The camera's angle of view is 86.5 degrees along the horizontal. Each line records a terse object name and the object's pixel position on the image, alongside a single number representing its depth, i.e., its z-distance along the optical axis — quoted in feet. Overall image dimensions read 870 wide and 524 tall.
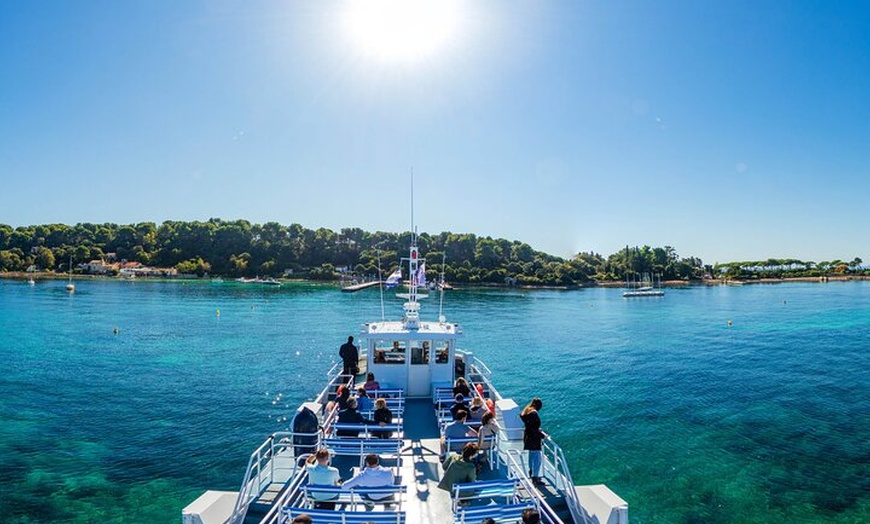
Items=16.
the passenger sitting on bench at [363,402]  43.24
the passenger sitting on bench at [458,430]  35.37
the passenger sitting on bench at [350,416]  37.93
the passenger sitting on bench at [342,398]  40.65
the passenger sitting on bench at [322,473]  27.73
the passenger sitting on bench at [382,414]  37.91
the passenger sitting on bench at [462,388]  46.54
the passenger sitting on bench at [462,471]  27.48
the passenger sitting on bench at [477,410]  40.20
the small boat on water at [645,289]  424.70
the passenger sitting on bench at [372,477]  26.94
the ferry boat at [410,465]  26.22
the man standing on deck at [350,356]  55.72
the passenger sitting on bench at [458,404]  40.01
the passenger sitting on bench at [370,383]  47.98
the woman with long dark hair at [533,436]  33.12
